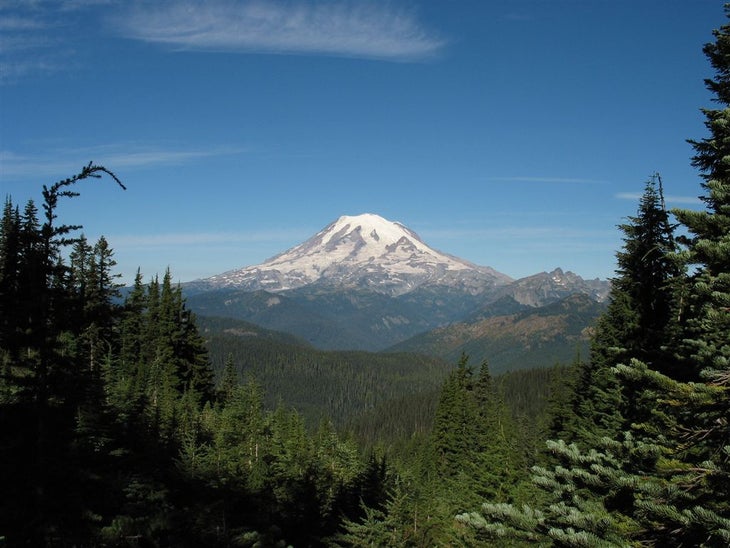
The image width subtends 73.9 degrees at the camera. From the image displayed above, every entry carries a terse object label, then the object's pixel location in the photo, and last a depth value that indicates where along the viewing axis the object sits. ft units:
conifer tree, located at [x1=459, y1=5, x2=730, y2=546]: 20.86
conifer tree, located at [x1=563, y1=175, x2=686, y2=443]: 76.79
